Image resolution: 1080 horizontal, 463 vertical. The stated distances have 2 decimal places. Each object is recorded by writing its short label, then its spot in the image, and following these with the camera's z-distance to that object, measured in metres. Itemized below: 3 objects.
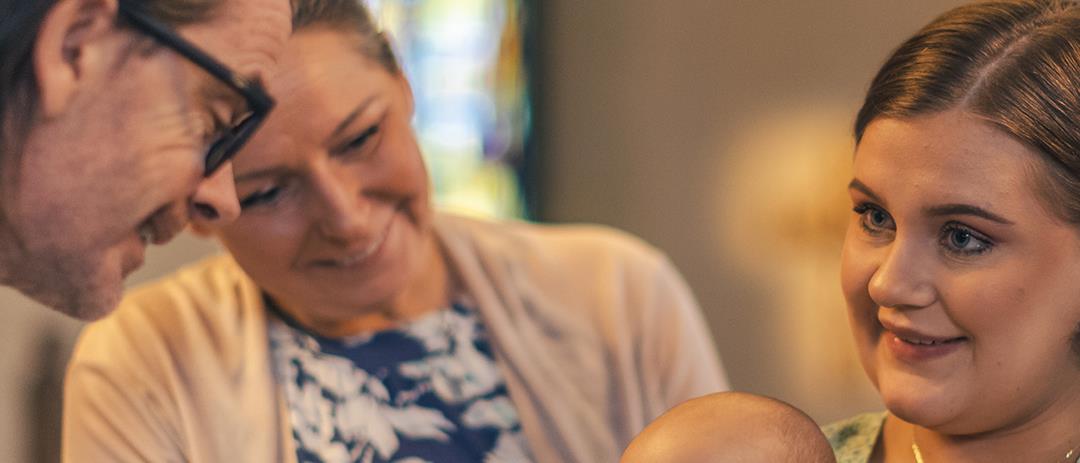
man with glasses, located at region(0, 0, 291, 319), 1.19
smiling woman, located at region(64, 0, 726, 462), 1.77
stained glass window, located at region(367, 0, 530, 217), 4.96
